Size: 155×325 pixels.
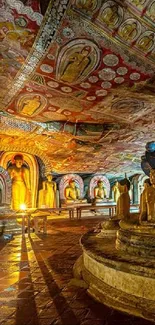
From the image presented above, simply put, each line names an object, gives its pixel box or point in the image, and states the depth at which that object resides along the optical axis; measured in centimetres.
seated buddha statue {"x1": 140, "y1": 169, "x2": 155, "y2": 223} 349
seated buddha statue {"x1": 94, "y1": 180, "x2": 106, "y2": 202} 1778
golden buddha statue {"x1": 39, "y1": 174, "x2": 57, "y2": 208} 1294
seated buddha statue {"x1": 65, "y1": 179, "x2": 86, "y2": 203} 1667
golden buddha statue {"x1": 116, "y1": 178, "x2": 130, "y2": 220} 487
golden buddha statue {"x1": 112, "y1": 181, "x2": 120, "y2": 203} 1836
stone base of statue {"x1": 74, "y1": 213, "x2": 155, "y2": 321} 254
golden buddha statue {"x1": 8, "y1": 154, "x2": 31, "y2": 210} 1189
